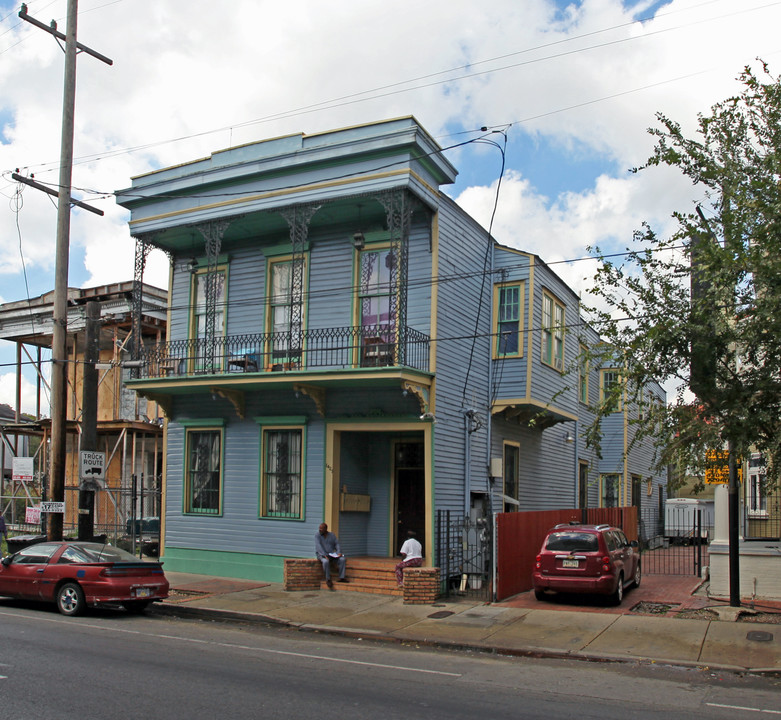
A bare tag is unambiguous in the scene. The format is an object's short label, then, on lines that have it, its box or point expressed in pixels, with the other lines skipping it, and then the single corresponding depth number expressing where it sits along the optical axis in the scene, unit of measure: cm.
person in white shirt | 1596
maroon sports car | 1352
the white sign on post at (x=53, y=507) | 1648
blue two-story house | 1680
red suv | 1466
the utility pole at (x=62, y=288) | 1661
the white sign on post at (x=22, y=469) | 1962
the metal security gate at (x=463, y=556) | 1614
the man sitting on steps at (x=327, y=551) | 1662
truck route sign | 1656
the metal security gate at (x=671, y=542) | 2223
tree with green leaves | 1091
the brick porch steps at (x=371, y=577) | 1644
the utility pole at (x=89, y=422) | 1666
